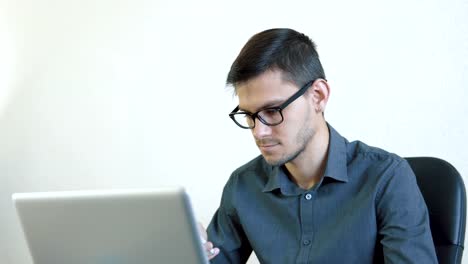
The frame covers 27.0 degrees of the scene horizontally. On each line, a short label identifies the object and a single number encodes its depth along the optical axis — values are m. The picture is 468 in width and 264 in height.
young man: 1.71
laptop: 1.42
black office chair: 1.71
